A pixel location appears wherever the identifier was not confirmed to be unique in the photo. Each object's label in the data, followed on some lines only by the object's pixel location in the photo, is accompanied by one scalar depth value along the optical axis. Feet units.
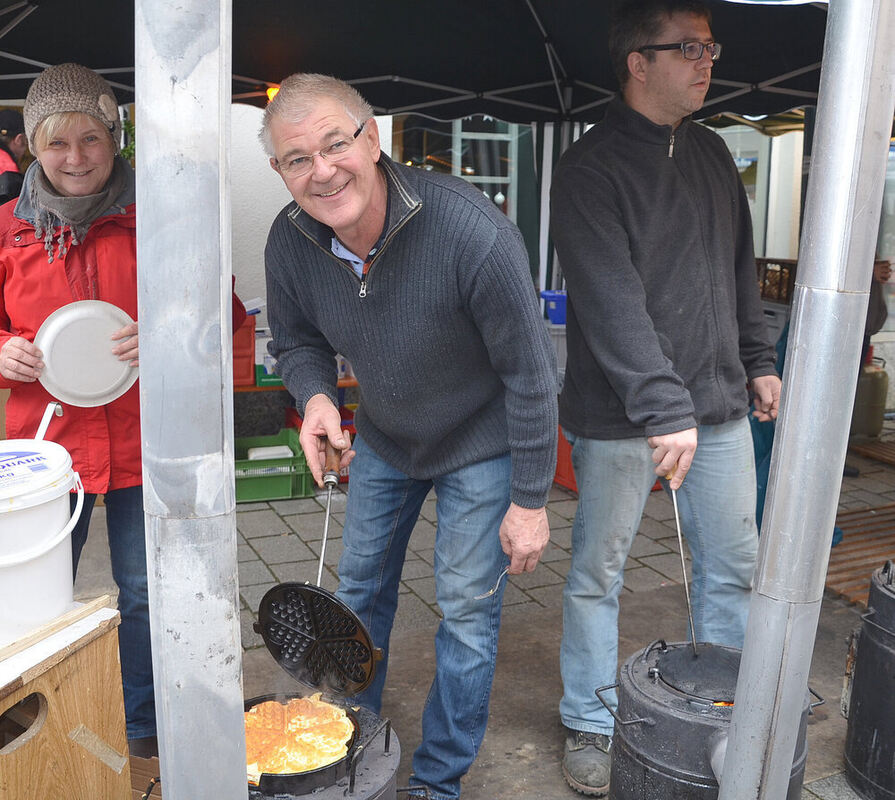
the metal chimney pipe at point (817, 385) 5.07
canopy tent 13.91
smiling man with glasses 7.31
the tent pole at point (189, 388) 4.24
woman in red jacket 8.23
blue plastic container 20.06
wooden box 6.43
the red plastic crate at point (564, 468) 18.95
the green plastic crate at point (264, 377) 18.56
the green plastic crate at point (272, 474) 18.30
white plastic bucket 6.82
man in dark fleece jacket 8.81
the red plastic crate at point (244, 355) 17.79
